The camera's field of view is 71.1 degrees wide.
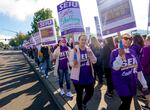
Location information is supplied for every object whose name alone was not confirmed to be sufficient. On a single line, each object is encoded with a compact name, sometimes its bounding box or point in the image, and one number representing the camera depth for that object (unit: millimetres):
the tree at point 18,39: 46406
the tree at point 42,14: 26482
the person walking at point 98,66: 3504
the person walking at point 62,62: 3153
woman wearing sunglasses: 1841
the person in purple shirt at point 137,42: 2574
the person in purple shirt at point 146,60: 2179
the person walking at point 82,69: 2307
